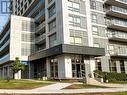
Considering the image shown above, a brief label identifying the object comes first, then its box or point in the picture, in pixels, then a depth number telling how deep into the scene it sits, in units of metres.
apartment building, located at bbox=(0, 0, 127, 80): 21.02
